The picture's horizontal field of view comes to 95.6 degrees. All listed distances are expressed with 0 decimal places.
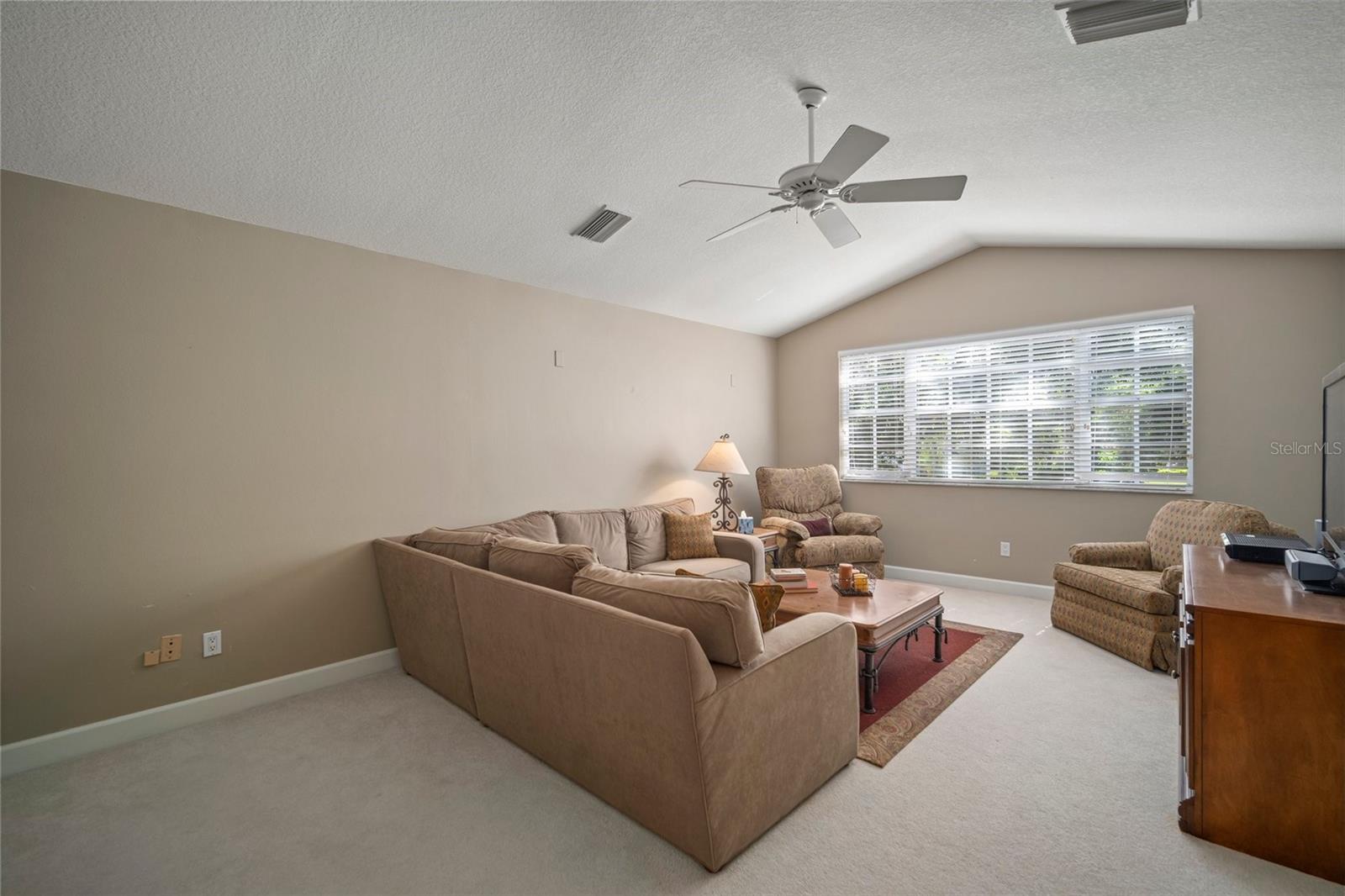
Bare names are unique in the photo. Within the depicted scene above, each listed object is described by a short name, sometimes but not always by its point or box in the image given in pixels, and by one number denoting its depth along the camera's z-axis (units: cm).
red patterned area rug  269
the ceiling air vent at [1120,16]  197
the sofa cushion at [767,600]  222
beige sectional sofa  179
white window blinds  445
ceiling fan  227
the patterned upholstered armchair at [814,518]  509
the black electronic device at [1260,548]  263
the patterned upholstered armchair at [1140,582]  335
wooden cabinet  177
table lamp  522
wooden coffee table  298
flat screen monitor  232
